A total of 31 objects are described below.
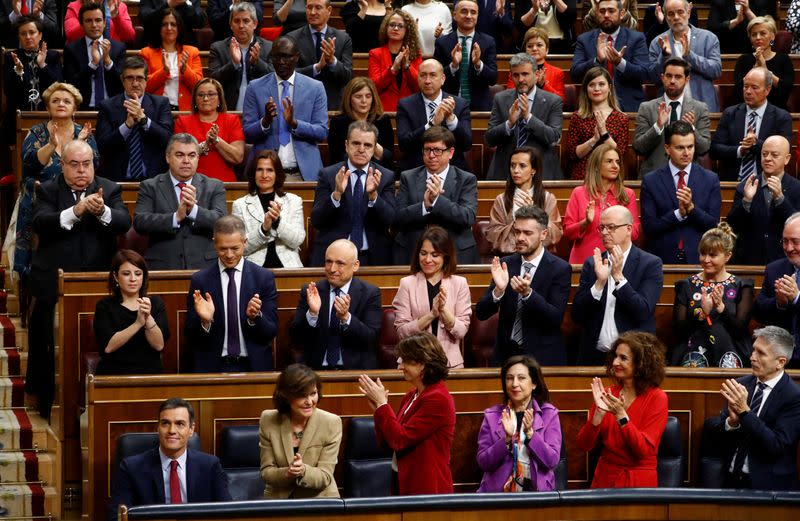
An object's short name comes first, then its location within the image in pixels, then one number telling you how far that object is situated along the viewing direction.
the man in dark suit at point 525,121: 14.08
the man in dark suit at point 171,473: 9.41
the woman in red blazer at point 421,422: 9.27
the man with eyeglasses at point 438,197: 12.59
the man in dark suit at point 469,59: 15.30
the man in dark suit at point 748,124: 14.34
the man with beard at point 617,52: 15.51
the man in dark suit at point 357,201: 12.58
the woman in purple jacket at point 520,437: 9.61
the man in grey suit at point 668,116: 14.19
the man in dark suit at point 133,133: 13.70
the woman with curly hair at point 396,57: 15.16
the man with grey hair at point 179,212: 12.10
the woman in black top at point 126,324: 10.74
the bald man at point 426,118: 13.99
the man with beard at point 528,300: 11.09
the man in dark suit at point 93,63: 15.22
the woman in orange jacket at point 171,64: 15.23
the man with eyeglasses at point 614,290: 11.09
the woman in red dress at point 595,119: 14.07
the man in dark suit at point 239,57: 15.31
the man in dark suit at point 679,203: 12.84
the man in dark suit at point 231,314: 10.99
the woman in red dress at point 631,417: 9.70
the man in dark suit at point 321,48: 15.37
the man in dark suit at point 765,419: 9.81
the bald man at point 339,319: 11.02
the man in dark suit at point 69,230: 12.05
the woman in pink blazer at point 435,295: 11.14
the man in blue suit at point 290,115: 13.97
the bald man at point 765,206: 12.97
